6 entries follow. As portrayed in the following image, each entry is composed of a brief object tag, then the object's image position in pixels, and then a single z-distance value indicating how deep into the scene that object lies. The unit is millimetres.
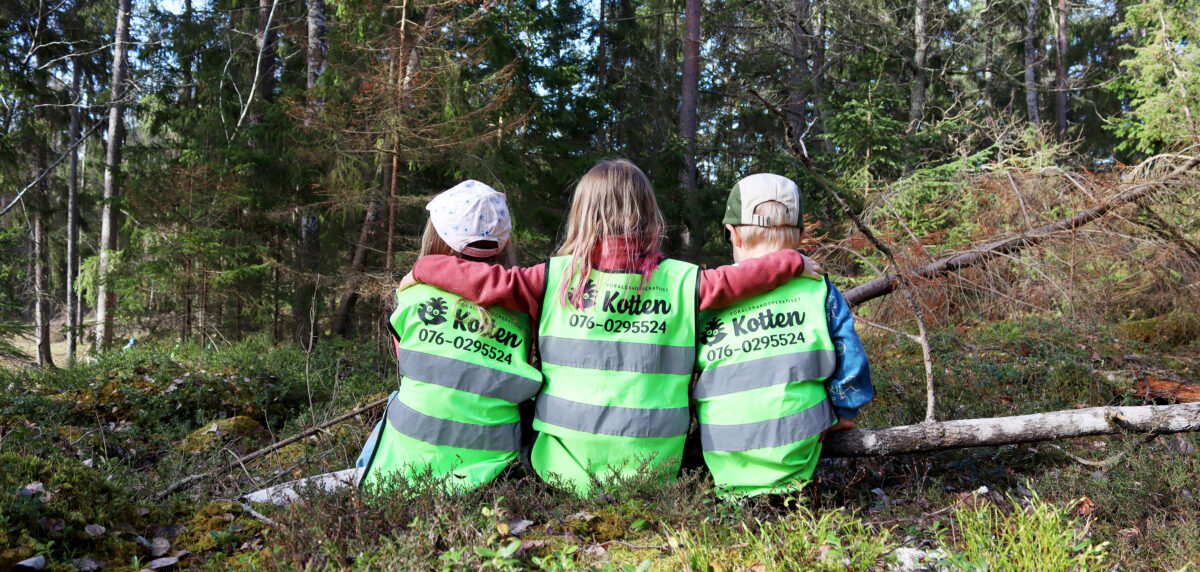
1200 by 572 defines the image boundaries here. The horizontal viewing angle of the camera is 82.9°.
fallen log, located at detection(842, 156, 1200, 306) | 4949
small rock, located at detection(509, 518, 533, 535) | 2832
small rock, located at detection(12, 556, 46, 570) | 2408
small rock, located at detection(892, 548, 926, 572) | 2467
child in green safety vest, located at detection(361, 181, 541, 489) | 3238
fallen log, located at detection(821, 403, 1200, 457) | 3318
